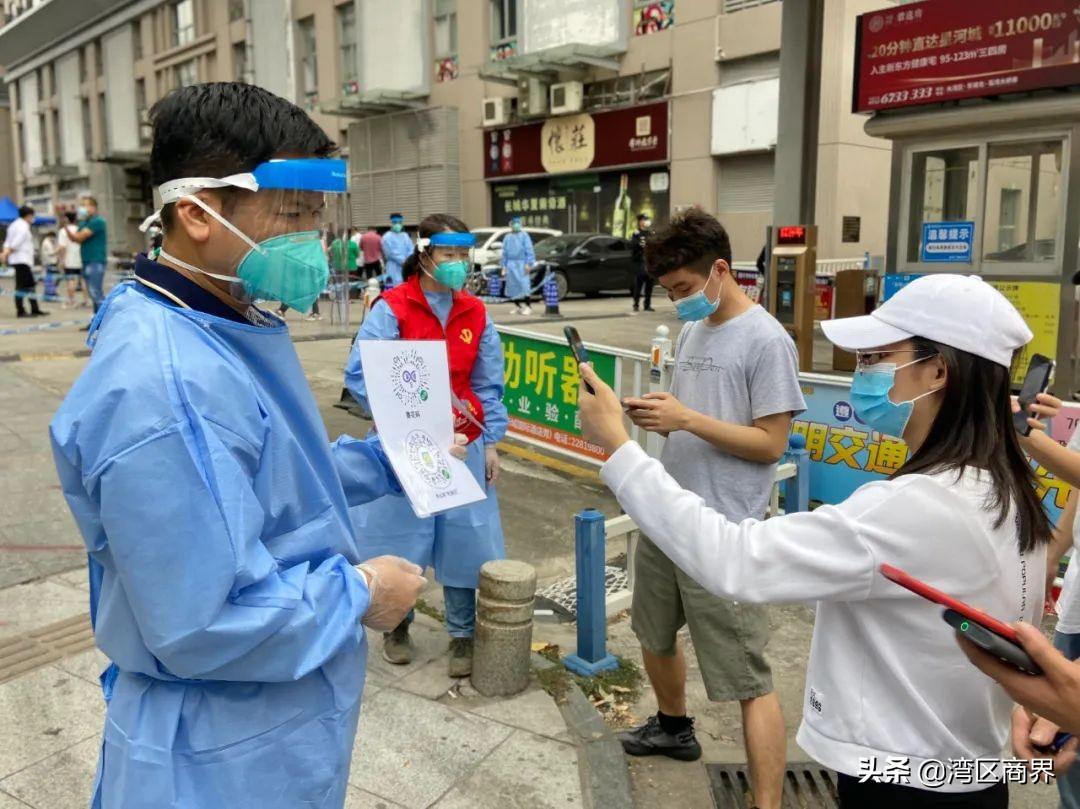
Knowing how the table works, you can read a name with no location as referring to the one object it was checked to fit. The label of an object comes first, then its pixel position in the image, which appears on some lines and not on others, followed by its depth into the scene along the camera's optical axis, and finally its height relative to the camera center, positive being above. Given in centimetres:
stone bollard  362 -157
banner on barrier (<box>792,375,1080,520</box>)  505 -114
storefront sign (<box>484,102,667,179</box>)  2306 +334
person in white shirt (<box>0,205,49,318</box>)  1577 +10
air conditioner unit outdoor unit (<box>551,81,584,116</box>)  2439 +461
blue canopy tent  2106 +121
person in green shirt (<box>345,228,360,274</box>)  2139 +10
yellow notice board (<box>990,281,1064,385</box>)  892 -55
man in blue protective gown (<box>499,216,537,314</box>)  1753 -14
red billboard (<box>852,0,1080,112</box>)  859 +220
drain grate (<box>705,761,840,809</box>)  305 -194
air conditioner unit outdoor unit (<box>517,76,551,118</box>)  2512 +482
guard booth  880 +126
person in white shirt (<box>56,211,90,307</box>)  1584 +20
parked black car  2023 -10
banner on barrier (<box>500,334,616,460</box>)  689 -114
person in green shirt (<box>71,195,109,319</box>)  1474 +26
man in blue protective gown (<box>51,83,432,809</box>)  126 -38
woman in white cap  156 -55
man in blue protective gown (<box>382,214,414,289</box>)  1777 +20
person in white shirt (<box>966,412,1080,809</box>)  129 -69
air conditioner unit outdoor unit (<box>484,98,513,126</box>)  2648 +455
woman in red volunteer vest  362 -63
